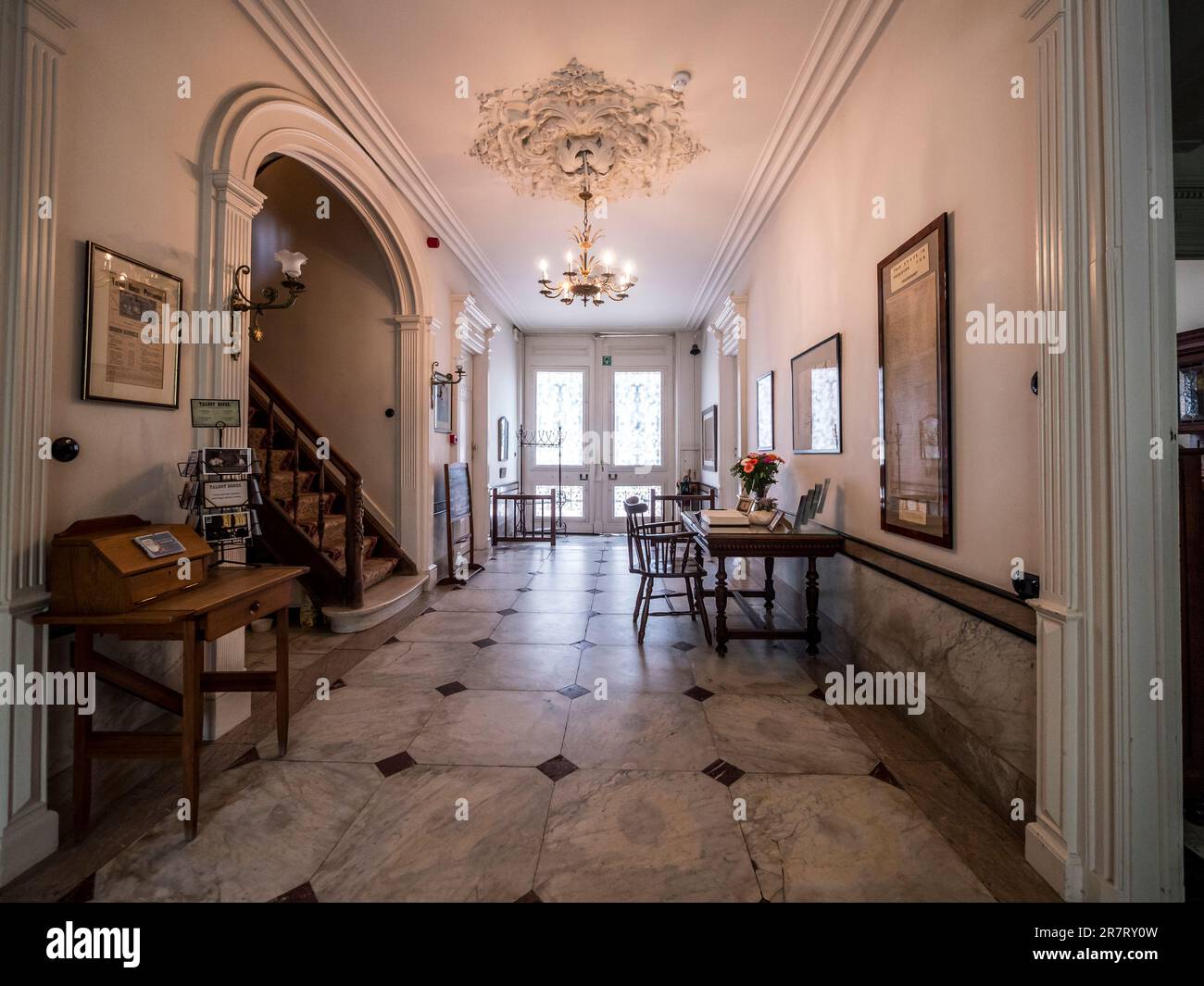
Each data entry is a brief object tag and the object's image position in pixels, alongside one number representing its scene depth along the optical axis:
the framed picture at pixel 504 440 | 7.89
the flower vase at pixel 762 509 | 3.61
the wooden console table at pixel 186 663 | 1.66
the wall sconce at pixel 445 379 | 5.10
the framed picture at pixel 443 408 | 5.40
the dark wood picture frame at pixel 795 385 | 3.26
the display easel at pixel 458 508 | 5.59
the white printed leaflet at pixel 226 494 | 2.12
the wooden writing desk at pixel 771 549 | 3.23
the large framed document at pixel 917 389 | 2.18
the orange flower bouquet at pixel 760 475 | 3.85
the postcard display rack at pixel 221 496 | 2.10
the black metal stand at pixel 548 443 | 9.22
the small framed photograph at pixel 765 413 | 4.90
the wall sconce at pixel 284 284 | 2.52
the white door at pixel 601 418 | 9.20
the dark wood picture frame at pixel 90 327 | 1.84
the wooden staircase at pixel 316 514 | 3.85
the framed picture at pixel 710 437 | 7.35
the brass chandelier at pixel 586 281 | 4.34
